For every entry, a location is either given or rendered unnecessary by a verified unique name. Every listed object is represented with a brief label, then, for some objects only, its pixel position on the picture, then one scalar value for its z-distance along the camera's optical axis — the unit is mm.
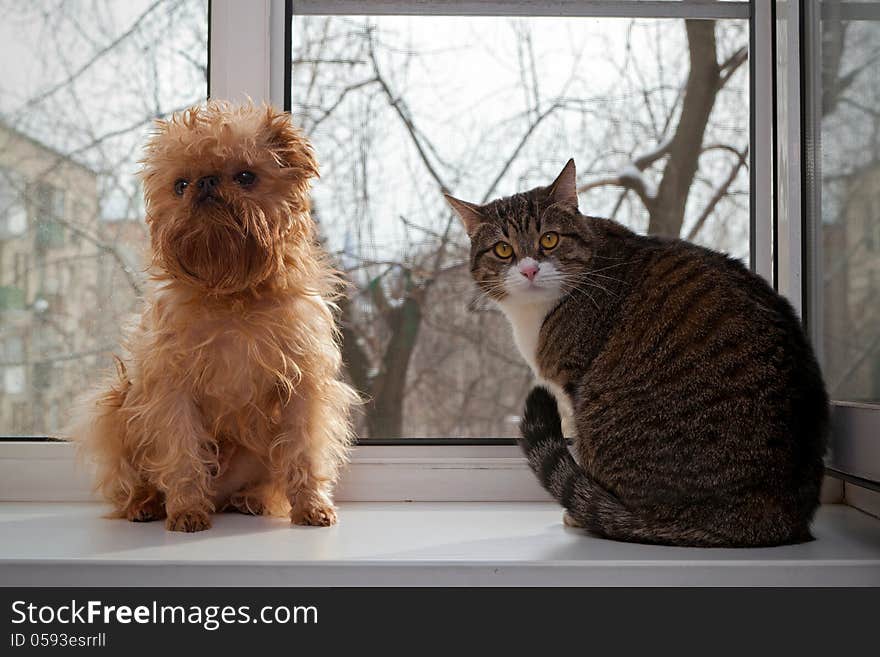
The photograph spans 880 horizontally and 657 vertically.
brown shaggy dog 1342
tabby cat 1248
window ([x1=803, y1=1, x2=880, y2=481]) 1414
